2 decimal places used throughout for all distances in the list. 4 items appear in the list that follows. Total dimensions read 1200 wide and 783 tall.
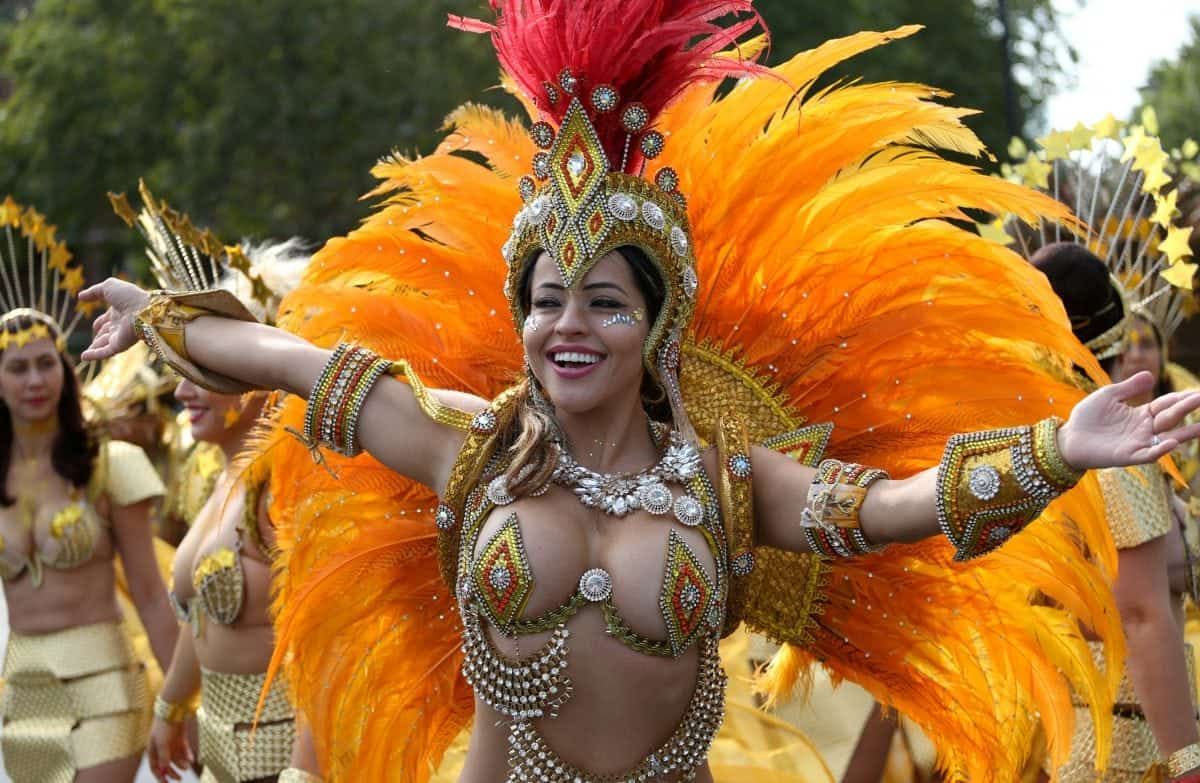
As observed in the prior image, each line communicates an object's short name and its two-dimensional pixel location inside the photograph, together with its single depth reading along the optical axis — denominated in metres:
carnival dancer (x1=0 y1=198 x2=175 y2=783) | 6.53
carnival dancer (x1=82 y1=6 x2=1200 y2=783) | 3.47
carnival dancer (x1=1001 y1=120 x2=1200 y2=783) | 4.64
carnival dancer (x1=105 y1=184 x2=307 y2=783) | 5.54
